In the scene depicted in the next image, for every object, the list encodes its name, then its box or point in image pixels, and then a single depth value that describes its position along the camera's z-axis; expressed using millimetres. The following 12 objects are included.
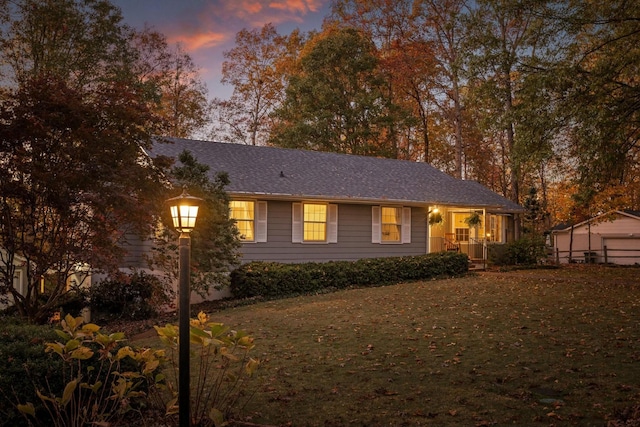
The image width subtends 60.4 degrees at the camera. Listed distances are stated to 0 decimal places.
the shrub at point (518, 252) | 24859
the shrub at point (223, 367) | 4668
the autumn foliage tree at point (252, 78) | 34500
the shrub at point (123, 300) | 14057
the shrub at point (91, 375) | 4516
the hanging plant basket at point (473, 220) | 22438
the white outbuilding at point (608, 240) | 30984
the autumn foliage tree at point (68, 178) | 8508
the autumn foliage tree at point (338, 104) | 30391
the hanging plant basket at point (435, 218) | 22234
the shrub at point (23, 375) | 5047
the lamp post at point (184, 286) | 4695
